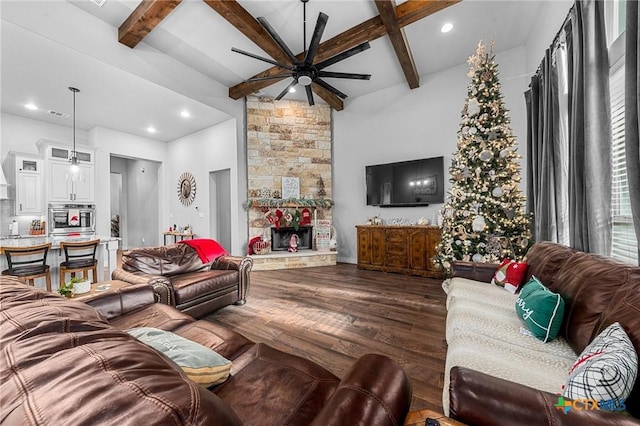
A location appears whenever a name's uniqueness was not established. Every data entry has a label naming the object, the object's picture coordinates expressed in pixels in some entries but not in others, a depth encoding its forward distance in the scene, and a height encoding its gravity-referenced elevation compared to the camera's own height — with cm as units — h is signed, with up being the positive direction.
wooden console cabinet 441 -68
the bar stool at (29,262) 284 -50
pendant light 412 +97
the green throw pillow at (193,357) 92 -55
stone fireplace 554 +107
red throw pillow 221 -60
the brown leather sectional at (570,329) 70 -54
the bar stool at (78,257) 330 -53
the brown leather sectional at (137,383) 39 -30
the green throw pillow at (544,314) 142 -61
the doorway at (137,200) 738 +59
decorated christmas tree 315 +33
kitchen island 337 -49
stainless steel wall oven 509 +2
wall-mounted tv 475 +61
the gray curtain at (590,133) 169 +55
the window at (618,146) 178 +47
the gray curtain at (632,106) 133 +56
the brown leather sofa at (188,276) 246 -68
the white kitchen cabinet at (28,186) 480 +68
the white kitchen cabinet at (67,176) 506 +91
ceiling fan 289 +190
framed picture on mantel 571 +65
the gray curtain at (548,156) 253 +59
